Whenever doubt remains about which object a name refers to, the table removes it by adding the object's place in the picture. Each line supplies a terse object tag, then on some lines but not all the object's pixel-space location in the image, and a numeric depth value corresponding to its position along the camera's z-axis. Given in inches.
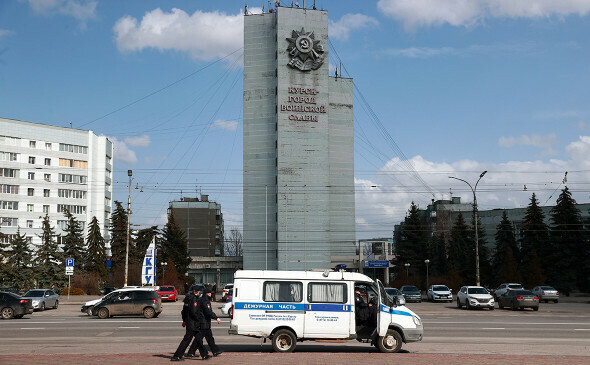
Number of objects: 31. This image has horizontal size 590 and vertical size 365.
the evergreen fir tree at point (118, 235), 3292.3
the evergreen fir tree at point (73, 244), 3125.0
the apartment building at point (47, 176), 3949.3
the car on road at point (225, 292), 1910.4
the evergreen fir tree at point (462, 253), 3314.5
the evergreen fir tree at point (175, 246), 4003.4
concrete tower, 3834.4
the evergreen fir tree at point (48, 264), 2642.7
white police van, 684.7
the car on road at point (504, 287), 2001.1
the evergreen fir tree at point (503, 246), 3348.9
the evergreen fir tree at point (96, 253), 3169.3
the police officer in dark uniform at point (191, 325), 607.8
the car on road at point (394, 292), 1606.4
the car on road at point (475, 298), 1631.4
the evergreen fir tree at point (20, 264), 2551.7
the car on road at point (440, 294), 2124.8
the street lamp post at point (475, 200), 2093.3
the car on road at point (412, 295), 2146.9
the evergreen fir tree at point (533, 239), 3026.8
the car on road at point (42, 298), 1648.6
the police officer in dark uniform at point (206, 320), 623.8
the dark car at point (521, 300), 1619.1
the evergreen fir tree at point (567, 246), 2928.2
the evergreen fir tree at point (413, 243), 3690.9
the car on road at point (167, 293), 2220.7
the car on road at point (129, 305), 1291.8
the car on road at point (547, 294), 2230.9
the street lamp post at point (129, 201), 2088.5
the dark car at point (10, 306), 1294.3
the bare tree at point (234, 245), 7022.6
